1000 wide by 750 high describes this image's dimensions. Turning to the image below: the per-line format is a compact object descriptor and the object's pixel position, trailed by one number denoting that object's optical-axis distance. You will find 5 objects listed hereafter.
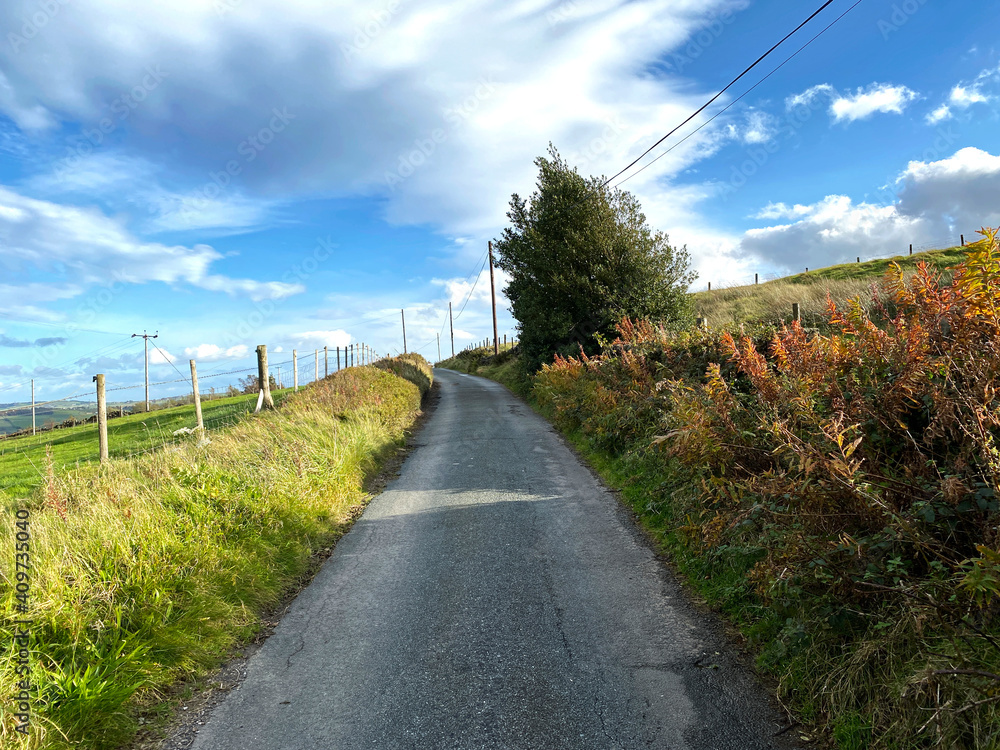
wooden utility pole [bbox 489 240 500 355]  40.09
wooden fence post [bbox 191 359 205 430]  13.43
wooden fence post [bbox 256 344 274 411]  15.44
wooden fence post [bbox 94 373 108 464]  10.66
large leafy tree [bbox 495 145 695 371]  18.53
